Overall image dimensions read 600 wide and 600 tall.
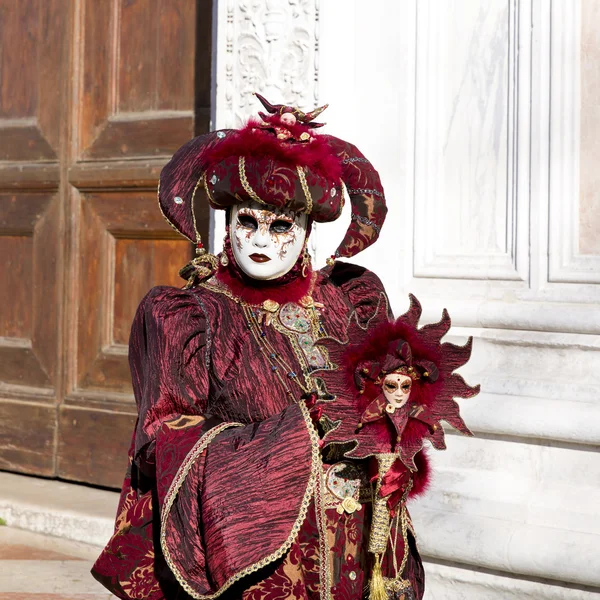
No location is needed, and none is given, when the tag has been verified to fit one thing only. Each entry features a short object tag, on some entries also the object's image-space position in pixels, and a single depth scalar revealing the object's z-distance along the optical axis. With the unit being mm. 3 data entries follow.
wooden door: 9141
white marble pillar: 7082
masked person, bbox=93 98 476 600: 4832
